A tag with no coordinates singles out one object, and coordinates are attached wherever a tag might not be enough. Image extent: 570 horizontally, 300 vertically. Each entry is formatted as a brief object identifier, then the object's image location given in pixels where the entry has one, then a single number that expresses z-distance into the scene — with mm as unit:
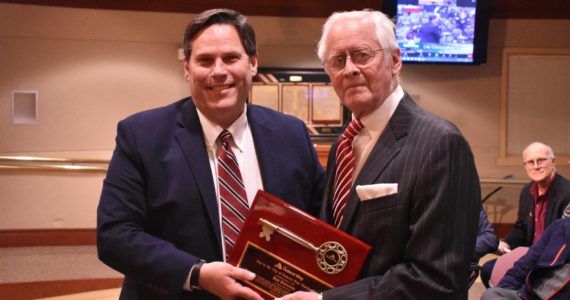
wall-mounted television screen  6344
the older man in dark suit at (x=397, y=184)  1356
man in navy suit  1543
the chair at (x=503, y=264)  3949
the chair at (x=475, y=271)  2949
